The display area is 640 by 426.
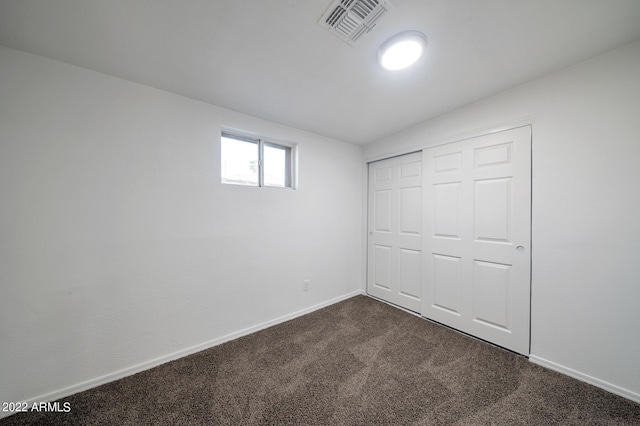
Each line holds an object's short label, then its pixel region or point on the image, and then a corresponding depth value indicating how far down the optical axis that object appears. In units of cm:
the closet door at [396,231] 271
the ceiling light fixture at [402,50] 131
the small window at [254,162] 228
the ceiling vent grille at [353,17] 112
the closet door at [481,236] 189
